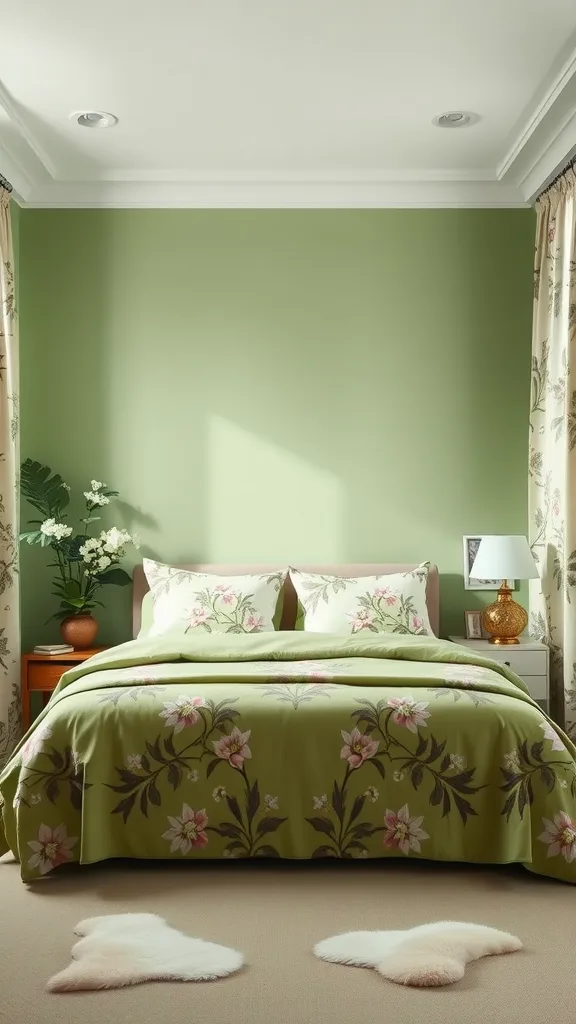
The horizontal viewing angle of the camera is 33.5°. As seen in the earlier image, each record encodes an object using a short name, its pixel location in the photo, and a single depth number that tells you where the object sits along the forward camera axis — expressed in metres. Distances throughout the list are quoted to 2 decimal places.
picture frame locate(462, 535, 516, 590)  5.05
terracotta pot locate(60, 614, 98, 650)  4.78
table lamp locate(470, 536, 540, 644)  4.57
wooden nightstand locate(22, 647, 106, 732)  4.64
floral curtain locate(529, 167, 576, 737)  4.34
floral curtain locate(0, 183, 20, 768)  4.48
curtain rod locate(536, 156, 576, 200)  4.38
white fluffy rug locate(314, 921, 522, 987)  2.32
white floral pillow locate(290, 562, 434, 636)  4.51
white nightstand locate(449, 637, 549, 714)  4.56
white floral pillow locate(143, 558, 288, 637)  4.50
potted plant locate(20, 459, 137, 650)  4.77
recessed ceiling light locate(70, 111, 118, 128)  4.26
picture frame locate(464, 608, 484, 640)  4.94
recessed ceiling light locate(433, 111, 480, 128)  4.28
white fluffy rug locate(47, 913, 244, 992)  2.30
